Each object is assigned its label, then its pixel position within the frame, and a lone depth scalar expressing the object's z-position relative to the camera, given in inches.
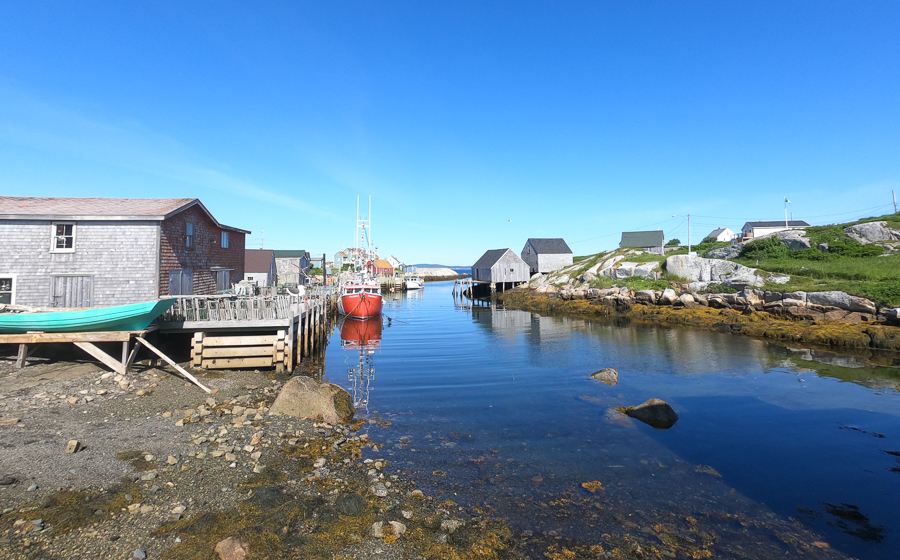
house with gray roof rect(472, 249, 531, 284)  2640.3
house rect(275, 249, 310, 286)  2473.3
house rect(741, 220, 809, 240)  2928.2
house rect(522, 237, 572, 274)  2751.0
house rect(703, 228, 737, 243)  3786.9
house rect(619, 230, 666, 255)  2935.5
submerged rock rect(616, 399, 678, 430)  482.6
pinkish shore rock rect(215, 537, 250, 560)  219.1
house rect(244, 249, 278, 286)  1802.4
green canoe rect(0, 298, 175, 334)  526.0
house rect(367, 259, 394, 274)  3937.5
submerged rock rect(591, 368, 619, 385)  679.1
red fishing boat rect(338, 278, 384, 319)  1515.7
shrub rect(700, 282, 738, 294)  1438.2
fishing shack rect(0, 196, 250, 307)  647.1
